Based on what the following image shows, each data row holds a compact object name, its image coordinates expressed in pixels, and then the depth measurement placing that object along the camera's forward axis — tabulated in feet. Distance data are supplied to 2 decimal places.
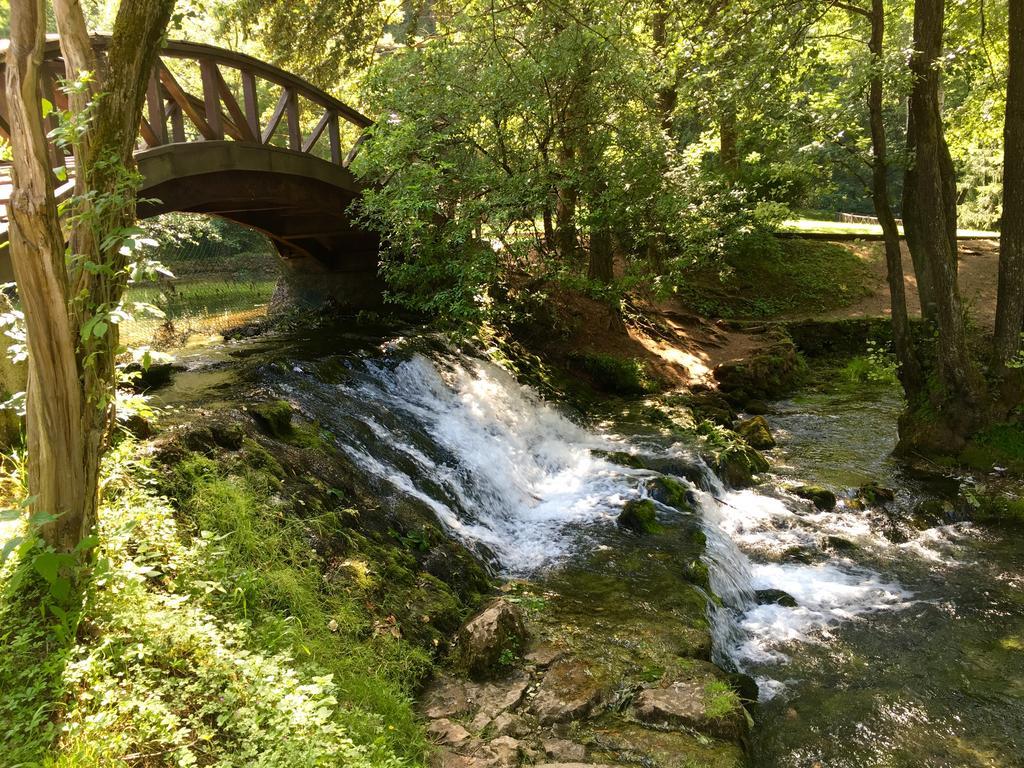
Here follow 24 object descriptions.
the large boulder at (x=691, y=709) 15.14
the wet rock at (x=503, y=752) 13.83
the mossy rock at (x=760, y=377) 45.03
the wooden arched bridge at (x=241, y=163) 28.37
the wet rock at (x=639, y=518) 25.66
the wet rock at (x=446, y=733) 14.33
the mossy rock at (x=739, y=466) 31.68
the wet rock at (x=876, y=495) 28.68
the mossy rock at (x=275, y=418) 22.90
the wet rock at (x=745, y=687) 17.10
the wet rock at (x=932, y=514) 26.91
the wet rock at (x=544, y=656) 17.28
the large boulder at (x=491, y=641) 16.90
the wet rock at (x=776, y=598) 22.02
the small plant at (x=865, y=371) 34.02
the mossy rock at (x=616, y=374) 43.78
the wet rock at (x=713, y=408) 39.42
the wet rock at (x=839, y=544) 25.39
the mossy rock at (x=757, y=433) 36.58
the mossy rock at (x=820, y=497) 28.66
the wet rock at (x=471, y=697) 15.35
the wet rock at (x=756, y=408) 42.34
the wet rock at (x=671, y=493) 27.91
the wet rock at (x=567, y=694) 15.48
